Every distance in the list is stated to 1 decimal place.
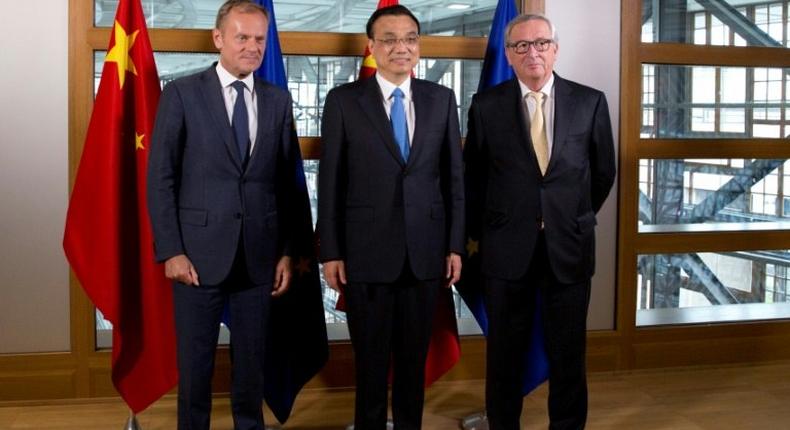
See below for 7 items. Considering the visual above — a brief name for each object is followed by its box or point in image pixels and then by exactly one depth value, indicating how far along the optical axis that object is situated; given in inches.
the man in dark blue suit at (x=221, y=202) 114.7
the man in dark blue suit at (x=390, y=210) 116.7
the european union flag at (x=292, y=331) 140.5
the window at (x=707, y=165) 170.7
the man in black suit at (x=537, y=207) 120.6
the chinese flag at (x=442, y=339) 145.6
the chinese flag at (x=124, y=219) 134.4
